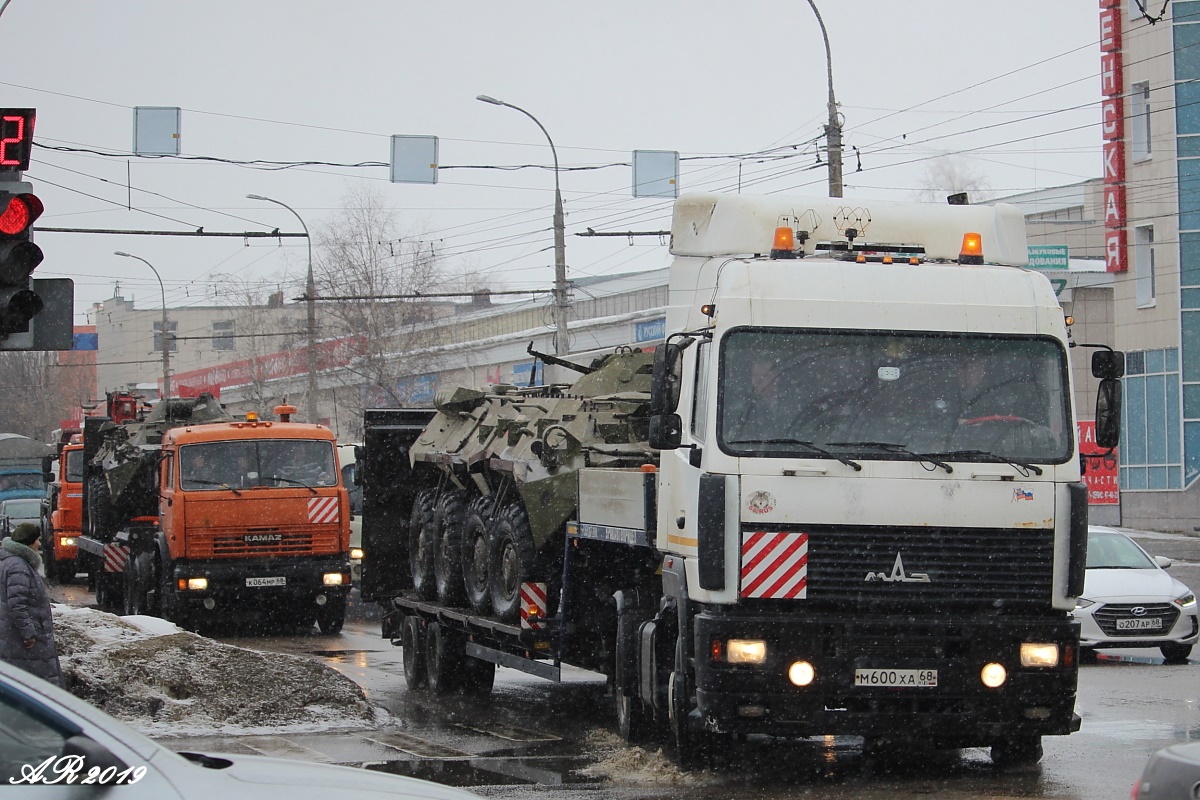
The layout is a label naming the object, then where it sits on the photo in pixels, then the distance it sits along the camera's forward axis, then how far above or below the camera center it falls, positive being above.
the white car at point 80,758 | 4.05 -0.82
